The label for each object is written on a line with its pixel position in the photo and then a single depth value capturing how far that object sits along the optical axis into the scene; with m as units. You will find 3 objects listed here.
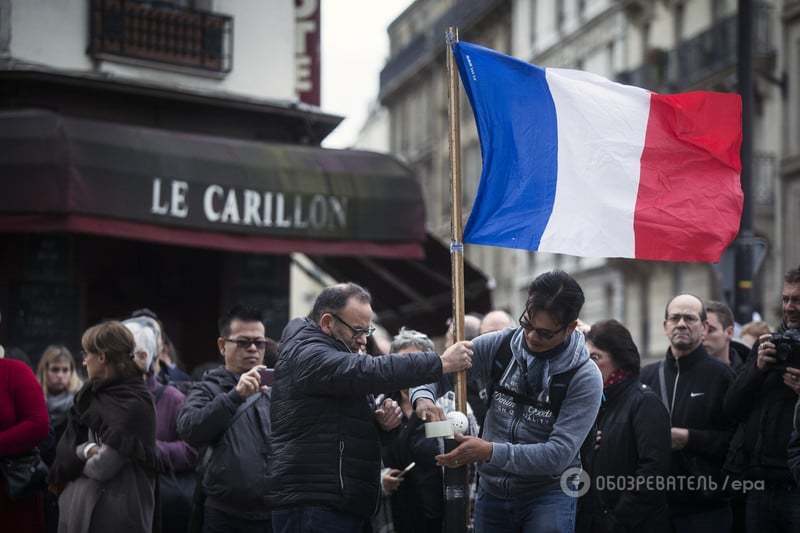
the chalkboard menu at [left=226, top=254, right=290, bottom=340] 17.27
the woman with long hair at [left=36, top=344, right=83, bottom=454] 11.10
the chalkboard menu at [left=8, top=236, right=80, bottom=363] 15.19
